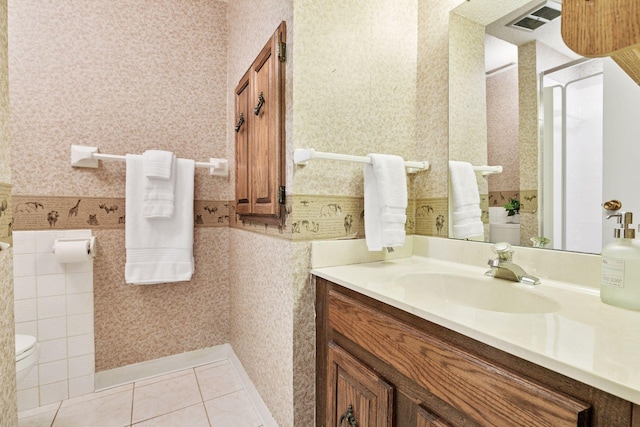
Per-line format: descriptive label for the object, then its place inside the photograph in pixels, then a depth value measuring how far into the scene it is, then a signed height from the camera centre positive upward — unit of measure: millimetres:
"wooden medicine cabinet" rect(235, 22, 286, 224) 1182 +357
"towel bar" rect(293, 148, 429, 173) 1010 +192
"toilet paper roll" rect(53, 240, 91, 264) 1529 -210
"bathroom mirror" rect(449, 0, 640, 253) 816 +284
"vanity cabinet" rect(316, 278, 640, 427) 450 -342
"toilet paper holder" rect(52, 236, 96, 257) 1603 -161
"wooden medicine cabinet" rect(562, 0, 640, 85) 431 +284
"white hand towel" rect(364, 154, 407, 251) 1132 +36
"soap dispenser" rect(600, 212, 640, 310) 669 -135
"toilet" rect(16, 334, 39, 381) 1227 -621
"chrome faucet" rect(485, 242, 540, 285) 921 -181
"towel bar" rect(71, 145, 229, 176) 1595 +291
